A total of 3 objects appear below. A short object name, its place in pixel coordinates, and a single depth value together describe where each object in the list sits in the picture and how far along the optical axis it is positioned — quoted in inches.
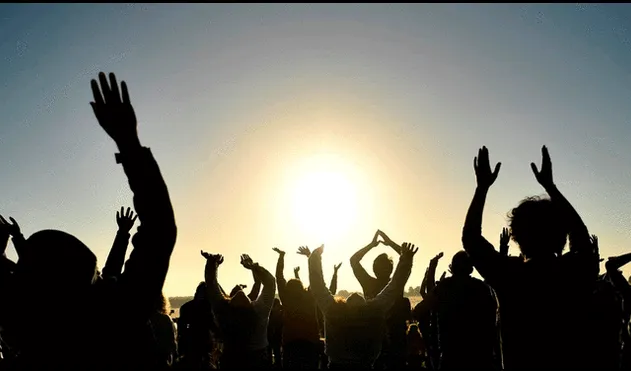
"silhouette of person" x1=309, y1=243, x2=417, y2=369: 205.0
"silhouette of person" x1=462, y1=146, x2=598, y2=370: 114.7
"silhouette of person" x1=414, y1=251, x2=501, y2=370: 211.2
